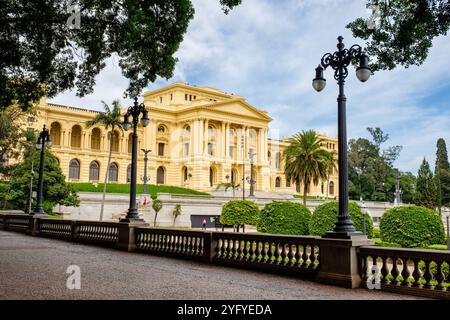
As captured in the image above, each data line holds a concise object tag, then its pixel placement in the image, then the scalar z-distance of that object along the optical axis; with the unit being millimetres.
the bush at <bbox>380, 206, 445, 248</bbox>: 24766
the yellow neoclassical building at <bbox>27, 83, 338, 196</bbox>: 73188
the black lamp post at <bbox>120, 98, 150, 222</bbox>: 16592
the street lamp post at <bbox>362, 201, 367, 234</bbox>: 25044
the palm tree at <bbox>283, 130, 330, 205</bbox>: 47281
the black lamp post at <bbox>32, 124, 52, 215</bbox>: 22745
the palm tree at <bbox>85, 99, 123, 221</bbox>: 45906
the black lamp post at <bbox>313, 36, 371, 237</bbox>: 9961
